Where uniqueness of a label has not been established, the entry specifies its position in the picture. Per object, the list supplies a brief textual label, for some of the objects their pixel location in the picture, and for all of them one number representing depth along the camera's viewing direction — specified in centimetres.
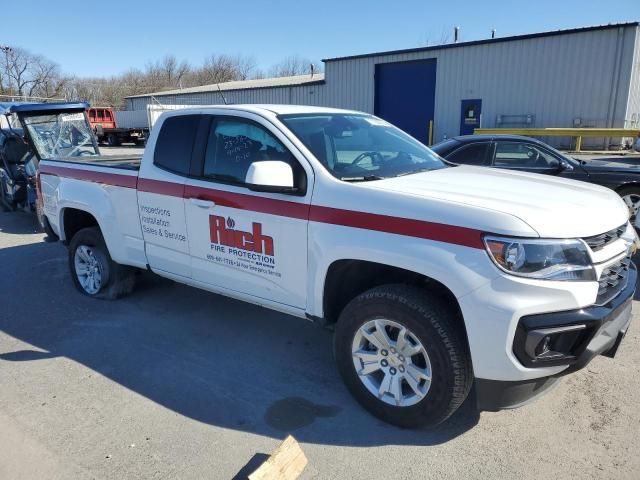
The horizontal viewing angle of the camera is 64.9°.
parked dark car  742
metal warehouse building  1862
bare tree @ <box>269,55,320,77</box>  7219
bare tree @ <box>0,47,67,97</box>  6303
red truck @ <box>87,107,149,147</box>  3045
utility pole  6149
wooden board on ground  254
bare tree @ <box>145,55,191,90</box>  7388
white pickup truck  256
